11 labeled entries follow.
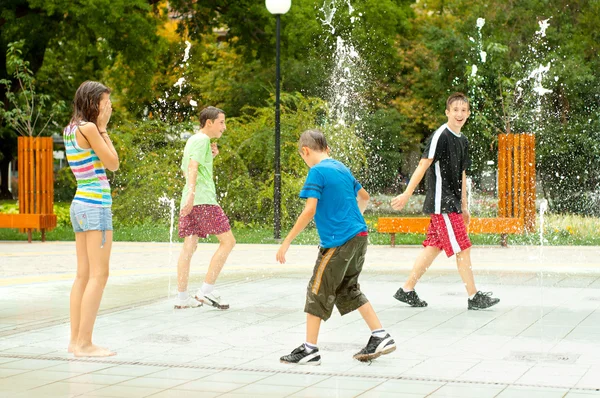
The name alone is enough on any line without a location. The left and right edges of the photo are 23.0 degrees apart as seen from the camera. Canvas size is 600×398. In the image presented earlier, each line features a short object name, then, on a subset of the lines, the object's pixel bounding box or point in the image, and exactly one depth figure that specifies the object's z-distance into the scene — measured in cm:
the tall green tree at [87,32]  3723
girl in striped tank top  979
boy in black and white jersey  1309
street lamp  2711
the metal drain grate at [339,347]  1024
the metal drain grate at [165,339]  1069
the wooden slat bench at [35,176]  2866
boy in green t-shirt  1322
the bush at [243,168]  3287
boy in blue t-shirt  939
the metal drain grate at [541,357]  951
